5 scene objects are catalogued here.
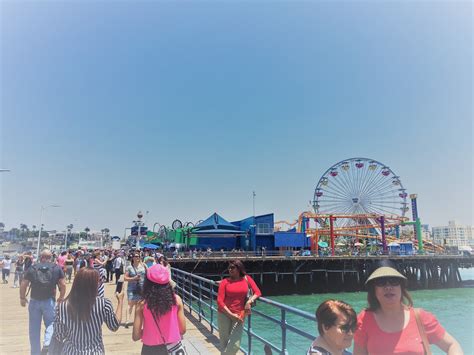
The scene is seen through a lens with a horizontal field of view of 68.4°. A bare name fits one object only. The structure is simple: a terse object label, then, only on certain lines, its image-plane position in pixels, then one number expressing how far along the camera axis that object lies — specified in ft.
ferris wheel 161.65
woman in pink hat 9.89
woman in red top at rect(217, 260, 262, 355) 14.01
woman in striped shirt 9.36
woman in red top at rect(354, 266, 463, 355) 6.97
